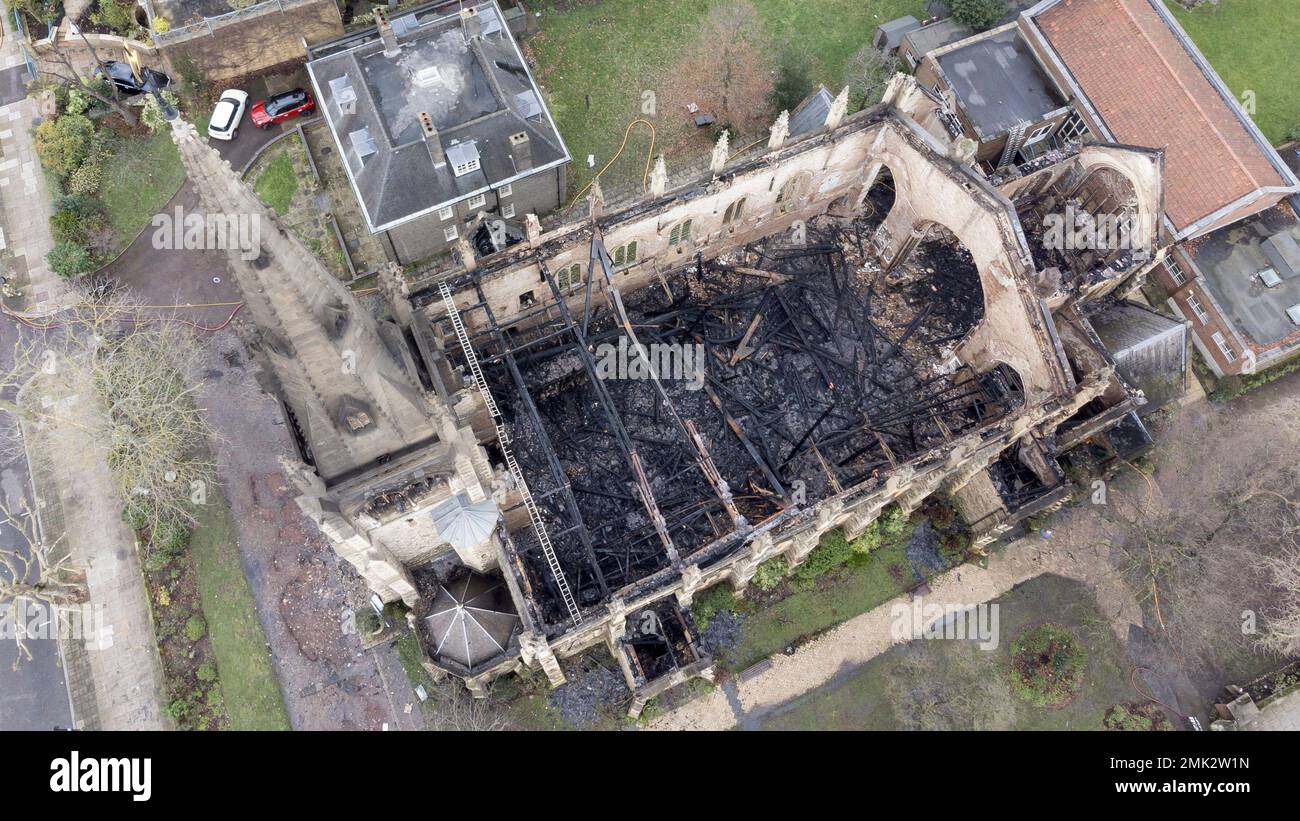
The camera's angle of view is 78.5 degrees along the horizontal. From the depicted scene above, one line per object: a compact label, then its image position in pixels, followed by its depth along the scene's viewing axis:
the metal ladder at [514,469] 36.78
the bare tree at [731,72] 56.28
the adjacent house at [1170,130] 48.31
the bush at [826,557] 45.66
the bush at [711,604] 44.69
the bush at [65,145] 52.03
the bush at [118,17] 53.84
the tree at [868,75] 54.62
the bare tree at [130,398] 43.09
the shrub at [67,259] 49.19
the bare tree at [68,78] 53.38
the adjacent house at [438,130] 46.00
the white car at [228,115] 53.72
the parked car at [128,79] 54.44
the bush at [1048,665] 44.59
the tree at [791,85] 54.12
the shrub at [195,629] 43.97
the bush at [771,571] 43.72
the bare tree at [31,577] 42.41
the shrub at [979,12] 54.50
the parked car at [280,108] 54.00
